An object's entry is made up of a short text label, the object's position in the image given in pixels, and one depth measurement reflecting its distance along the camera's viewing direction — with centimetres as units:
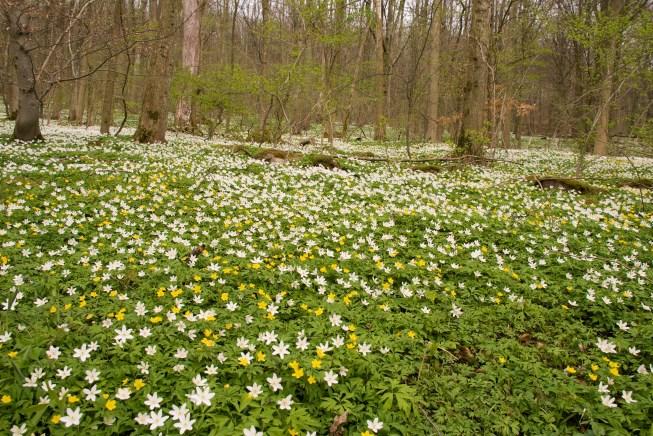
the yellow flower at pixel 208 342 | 286
